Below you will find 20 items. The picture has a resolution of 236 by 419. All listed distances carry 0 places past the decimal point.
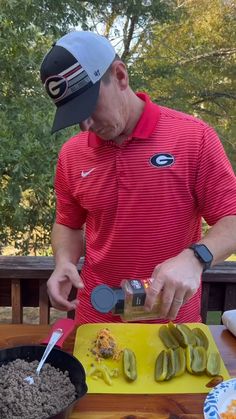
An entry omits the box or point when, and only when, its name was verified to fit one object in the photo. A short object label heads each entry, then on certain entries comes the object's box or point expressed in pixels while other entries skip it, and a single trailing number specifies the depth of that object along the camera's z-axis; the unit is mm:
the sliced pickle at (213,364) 1392
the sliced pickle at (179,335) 1510
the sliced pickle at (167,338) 1521
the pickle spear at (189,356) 1402
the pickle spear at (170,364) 1373
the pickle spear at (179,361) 1392
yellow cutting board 1334
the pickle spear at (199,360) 1391
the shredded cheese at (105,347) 1479
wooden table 1222
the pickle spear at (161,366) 1364
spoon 1223
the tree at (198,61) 7926
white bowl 1160
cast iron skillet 1239
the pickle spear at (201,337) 1525
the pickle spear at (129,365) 1365
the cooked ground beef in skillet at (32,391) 1098
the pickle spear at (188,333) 1521
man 1495
